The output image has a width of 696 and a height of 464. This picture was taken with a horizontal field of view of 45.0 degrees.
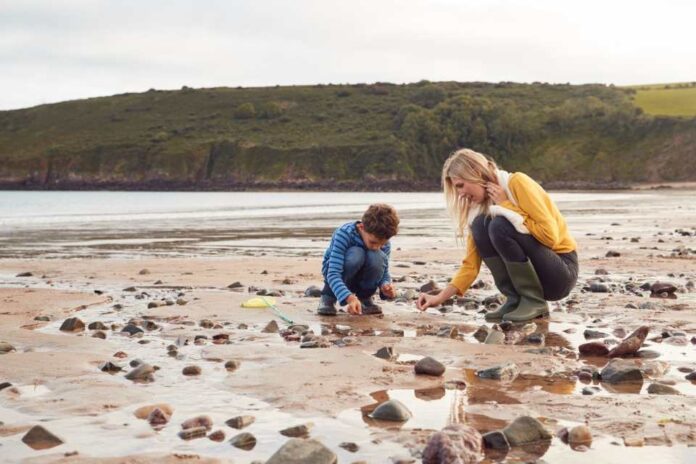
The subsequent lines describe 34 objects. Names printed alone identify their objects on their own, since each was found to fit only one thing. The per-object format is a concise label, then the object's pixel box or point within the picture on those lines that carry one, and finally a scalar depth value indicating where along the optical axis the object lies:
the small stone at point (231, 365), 5.97
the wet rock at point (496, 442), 4.04
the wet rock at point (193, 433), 4.27
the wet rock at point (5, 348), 6.56
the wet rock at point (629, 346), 6.26
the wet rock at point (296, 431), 4.27
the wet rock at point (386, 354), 6.38
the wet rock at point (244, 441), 4.10
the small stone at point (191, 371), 5.79
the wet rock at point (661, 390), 5.09
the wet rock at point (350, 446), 4.00
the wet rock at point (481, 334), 7.24
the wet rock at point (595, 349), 6.41
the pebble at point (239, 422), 4.44
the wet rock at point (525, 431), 4.10
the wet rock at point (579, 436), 4.11
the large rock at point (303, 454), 3.70
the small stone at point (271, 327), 7.72
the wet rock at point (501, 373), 5.59
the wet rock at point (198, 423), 4.40
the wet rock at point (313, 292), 10.48
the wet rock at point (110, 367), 5.91
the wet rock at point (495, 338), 6.99
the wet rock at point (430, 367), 5.66
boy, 8.21
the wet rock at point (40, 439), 4.09
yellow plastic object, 9.23
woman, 7.96
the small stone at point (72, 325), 7.80
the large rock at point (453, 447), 3.70
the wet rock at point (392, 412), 4.55
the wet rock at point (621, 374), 5.45
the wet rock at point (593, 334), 7.20
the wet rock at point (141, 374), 5.62
